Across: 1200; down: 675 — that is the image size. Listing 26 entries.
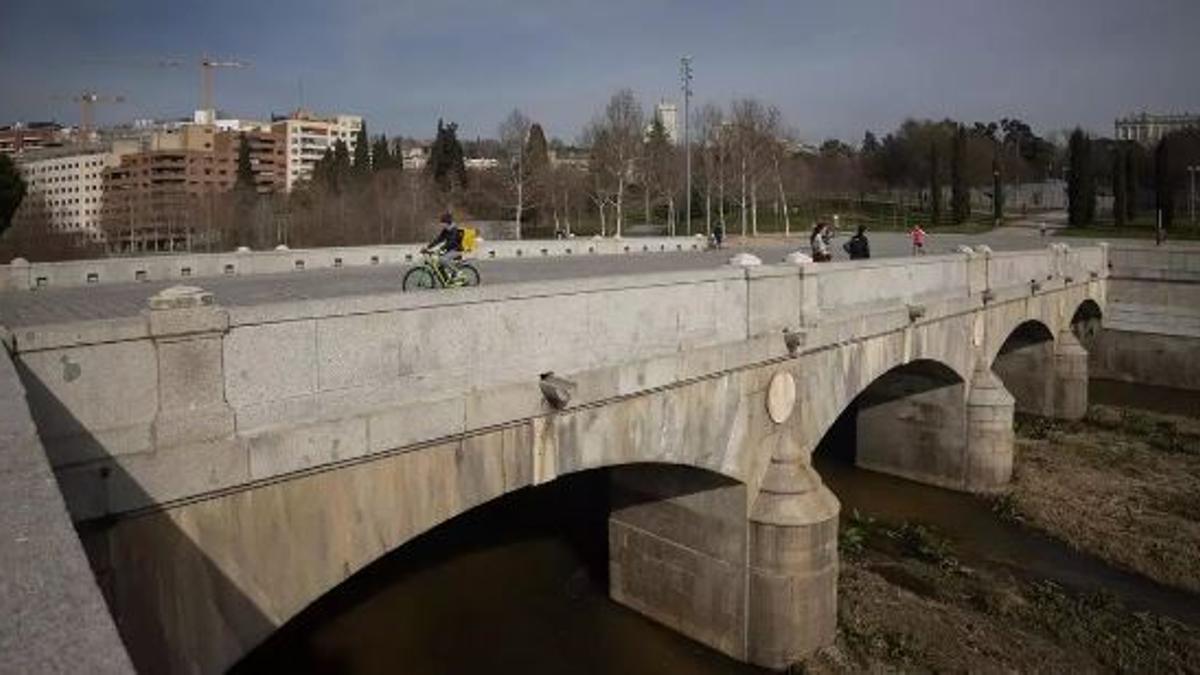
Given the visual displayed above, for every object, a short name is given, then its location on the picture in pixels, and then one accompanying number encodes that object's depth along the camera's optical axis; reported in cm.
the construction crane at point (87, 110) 17500
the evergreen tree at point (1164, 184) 5628
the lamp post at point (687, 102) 4472
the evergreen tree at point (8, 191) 3816
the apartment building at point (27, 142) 18262
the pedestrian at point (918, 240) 3275
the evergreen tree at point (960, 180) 6856
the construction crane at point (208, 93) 16275
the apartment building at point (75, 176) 11919
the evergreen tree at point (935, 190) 7050
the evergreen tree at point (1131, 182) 6494
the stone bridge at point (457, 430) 626
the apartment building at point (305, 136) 15088
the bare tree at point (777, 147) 6714
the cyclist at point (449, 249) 1359
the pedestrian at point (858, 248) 2253
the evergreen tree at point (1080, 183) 6125
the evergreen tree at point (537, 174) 6731
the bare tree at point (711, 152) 5869
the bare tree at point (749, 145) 6172
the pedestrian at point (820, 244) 2091
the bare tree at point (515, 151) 6294
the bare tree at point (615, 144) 6328
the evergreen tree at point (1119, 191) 6097
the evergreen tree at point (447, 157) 8062
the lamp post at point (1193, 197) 6481
